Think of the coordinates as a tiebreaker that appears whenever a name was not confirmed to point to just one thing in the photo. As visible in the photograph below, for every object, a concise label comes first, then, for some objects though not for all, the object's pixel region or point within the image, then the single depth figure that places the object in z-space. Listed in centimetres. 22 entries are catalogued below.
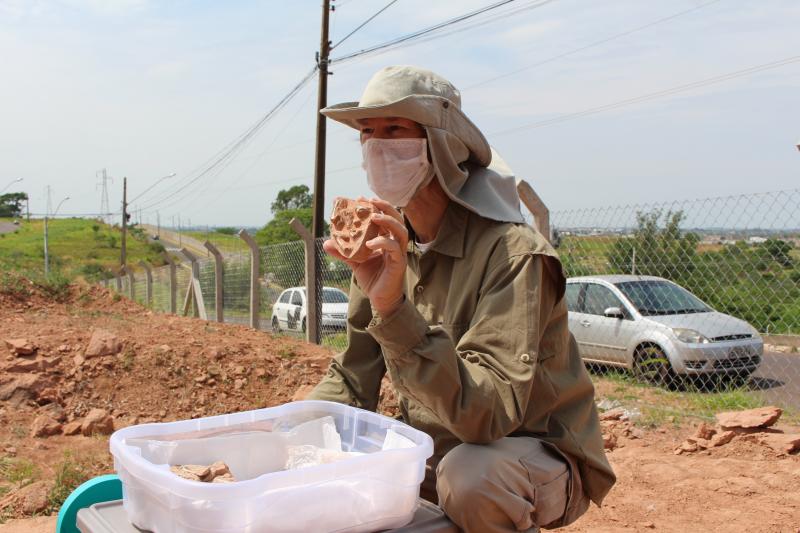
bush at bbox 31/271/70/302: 1381
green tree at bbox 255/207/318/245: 3666
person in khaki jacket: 181
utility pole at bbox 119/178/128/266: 4247
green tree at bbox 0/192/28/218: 8100
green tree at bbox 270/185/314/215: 5285
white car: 925
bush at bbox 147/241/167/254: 6579
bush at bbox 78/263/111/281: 3321
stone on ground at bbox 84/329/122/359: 727
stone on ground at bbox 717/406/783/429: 491
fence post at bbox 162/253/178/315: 1677
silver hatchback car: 727
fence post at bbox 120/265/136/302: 2201
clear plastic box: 159
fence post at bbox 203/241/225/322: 1189
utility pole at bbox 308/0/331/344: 1473
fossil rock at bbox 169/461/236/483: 179
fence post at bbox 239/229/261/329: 971
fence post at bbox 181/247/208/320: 1398
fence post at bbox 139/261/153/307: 1933
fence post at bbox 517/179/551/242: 588
